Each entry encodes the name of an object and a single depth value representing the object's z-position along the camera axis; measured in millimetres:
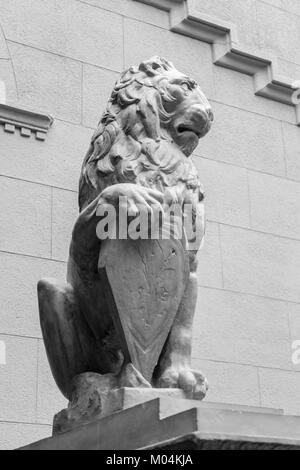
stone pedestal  2785
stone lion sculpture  3484
